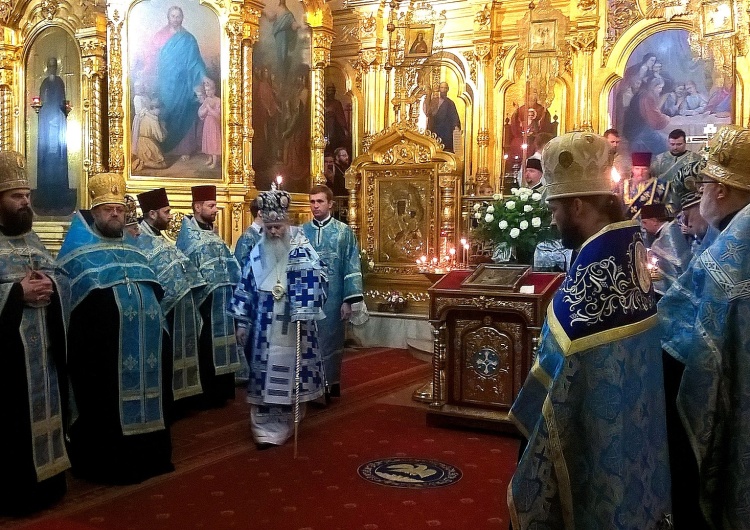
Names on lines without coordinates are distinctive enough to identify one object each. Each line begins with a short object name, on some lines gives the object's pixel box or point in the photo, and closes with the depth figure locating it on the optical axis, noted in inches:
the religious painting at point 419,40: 416.4
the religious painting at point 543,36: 389.1
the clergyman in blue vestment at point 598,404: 96.5
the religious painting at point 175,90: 407.5
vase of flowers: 266.1
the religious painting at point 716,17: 357.7
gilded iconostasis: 398.0
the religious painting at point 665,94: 380.2
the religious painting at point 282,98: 434.3
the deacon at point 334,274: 288.0
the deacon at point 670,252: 243.4
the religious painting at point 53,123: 436.5
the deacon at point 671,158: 339.9
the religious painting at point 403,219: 434.0
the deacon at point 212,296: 286.8
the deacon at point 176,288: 260.5
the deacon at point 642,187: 334.4
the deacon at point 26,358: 169.0
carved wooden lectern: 235.0
